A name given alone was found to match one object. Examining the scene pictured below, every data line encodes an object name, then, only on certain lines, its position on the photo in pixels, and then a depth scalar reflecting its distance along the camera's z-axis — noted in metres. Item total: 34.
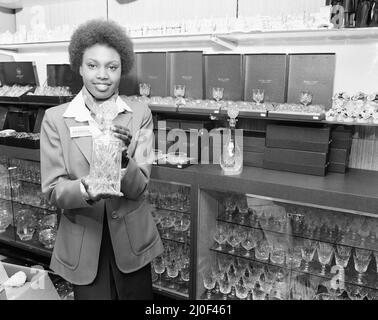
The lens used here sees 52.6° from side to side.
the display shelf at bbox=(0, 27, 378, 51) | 2.17
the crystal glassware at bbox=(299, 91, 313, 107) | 2.24
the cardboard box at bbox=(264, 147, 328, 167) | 2.14
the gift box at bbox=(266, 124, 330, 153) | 2.13
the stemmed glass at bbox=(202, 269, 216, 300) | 2.42
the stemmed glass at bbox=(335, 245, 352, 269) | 2.14
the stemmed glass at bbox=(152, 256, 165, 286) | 2.60
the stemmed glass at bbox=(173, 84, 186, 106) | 2.60
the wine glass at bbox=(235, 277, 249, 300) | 2.39
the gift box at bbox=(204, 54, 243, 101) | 2.46
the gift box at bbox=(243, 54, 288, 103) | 2.33
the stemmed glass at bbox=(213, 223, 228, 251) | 2.47
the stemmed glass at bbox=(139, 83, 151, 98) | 2.72
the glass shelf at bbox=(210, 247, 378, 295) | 2.08
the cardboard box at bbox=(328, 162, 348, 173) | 2.22
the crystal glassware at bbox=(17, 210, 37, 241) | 3.21
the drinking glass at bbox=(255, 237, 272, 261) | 2.36
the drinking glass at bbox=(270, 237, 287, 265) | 2.31
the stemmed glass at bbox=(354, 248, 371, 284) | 2.10
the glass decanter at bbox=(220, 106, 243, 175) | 2.23
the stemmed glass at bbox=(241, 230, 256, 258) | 2.41
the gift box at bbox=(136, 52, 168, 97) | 2.69
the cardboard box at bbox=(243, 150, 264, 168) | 2.35
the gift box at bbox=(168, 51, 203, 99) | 2.57
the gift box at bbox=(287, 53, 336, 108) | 2.25
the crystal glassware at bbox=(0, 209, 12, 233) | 3.35
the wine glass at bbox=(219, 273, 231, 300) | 2.43
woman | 1.60
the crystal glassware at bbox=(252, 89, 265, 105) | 2.36
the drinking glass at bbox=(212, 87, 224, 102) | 2.47
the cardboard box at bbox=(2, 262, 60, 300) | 1.99
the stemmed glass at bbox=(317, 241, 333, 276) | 2.19
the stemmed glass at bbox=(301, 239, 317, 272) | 2.23
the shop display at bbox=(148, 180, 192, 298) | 2.53
